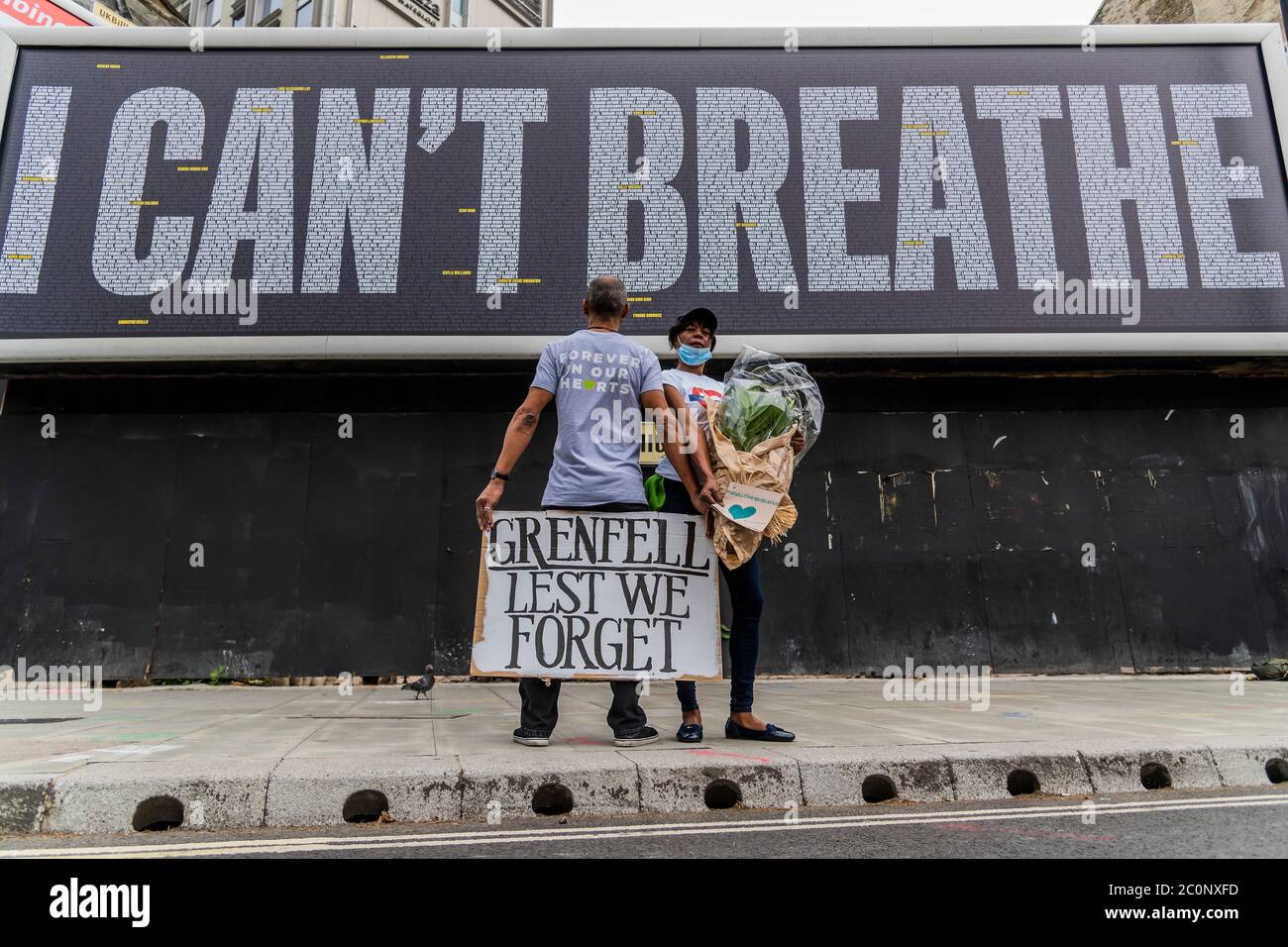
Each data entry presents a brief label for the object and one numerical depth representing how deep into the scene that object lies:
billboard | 8.23
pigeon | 6.79
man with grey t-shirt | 3.96
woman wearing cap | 4.05
